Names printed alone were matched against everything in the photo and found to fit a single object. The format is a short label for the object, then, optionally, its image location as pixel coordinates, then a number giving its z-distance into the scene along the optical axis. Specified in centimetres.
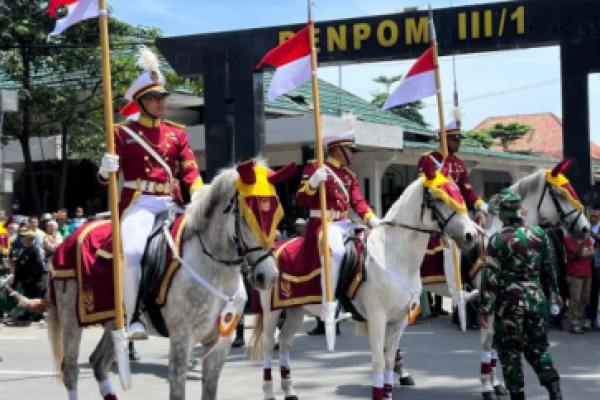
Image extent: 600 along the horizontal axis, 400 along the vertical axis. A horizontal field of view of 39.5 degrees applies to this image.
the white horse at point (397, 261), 800
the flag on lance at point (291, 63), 916
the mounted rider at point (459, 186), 968
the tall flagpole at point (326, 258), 839
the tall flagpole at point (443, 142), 918
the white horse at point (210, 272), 638
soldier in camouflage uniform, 754
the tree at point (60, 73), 2197
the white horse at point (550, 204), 1023
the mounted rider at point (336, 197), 875
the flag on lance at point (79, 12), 690
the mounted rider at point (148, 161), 698
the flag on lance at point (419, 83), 998
